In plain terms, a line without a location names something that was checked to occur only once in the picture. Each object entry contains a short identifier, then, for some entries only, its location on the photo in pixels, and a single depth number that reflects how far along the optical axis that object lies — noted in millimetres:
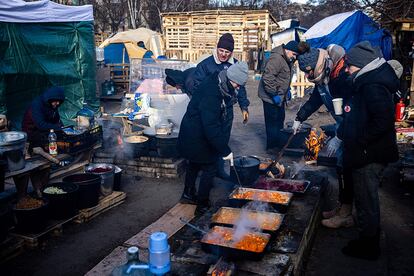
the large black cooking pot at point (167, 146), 7223
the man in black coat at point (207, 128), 4801
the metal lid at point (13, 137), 5037
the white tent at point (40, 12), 9320
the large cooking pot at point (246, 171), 5922
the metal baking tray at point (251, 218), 3996
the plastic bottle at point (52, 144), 5932
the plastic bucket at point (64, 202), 5043
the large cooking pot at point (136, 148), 7408
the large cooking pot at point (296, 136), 8227
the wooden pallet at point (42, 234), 4719
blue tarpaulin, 17062
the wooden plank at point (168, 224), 4762
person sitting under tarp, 6461
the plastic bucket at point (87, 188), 5441
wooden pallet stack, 23142
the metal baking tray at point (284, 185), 5215
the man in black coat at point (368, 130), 3812
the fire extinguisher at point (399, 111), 9977
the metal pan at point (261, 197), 4555
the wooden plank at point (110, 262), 4094
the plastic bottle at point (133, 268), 2701
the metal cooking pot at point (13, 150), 4938
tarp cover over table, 9648
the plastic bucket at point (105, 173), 5898
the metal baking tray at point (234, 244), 3414
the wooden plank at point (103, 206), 5438
